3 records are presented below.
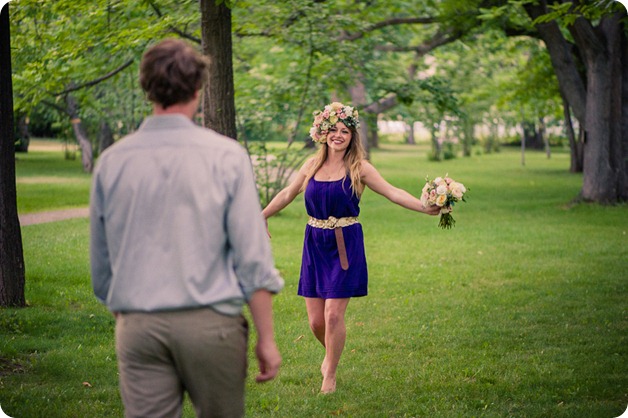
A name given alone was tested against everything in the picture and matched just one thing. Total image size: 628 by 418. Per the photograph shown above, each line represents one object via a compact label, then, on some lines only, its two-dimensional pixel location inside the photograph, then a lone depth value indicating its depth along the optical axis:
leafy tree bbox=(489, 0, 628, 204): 21.36
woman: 6.81
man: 3.16
